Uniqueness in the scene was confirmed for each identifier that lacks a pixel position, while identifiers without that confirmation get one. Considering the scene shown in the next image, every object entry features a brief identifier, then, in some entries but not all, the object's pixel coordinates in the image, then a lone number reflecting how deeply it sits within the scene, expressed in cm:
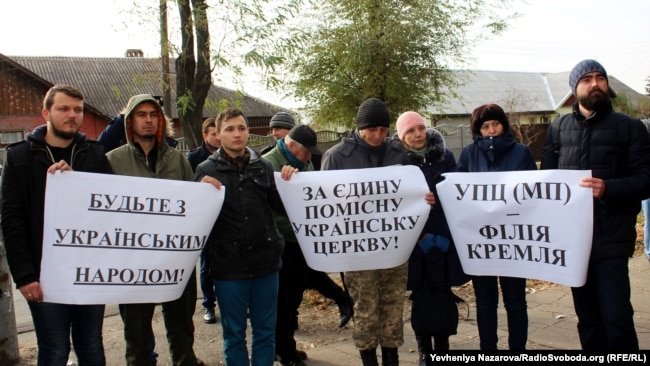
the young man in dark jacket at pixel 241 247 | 346
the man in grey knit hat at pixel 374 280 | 377
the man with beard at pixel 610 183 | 339
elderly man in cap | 429
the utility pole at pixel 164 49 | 719
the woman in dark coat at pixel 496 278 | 380
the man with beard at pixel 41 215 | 306
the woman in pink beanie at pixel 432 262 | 390
